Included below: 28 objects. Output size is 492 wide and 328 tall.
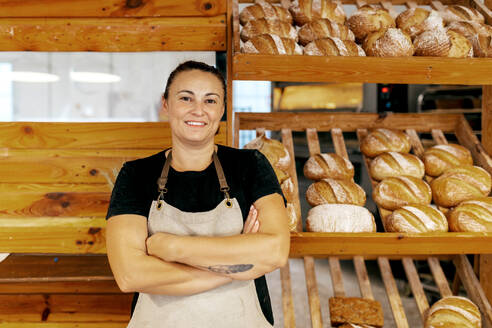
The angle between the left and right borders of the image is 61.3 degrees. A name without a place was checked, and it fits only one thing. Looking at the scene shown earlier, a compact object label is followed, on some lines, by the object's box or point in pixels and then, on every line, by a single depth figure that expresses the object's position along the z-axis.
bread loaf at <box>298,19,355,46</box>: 1.90
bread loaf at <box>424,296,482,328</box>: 1.79
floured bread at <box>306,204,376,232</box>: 1.76
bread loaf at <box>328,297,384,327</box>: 1.88
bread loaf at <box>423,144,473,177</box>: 2.03
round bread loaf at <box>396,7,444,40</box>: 1.92
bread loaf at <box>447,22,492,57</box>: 1.80
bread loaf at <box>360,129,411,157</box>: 2.11
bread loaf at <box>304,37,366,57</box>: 1.77
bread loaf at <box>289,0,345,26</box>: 2.02
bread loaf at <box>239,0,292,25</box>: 1.96
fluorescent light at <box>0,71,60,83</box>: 2.11
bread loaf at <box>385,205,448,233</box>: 1.73
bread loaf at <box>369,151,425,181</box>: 2.01
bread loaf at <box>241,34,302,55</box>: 1.72
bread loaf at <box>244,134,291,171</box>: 2.00
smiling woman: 1.19
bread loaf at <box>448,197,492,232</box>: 1.72
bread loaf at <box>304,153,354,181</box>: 2.04
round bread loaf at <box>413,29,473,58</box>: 1.77
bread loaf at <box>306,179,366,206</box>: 1.90
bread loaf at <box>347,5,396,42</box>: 1.97
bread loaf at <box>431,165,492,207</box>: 1.89
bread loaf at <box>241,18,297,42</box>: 1.85
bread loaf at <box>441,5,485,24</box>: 2.01
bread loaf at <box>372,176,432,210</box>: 1.88
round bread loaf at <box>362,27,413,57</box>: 1.77
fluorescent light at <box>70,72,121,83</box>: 2.19
